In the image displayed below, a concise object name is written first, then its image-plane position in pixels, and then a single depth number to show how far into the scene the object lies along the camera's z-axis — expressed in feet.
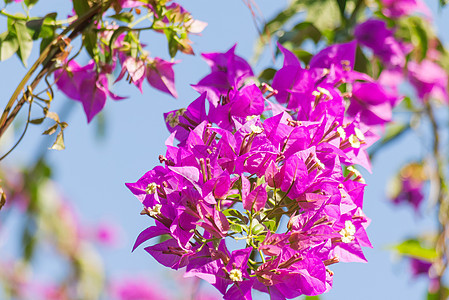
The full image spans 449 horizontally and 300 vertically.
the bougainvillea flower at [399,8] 5.52
